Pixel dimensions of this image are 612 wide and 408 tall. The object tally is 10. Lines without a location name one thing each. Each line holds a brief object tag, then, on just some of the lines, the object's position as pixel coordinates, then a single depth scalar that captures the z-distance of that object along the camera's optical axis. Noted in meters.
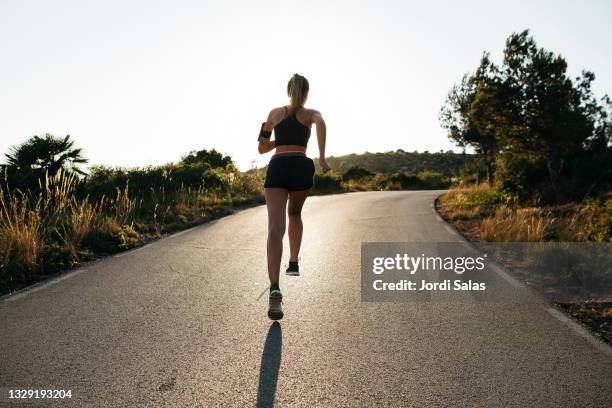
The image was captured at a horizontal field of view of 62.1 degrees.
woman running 4.93
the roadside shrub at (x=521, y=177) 19.58
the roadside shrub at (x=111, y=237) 8.82
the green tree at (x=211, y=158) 28.34
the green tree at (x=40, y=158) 12.70
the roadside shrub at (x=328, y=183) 32.58
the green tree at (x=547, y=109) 17.61
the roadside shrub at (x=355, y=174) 47.50
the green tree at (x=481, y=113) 18.44
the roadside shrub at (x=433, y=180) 47.28
